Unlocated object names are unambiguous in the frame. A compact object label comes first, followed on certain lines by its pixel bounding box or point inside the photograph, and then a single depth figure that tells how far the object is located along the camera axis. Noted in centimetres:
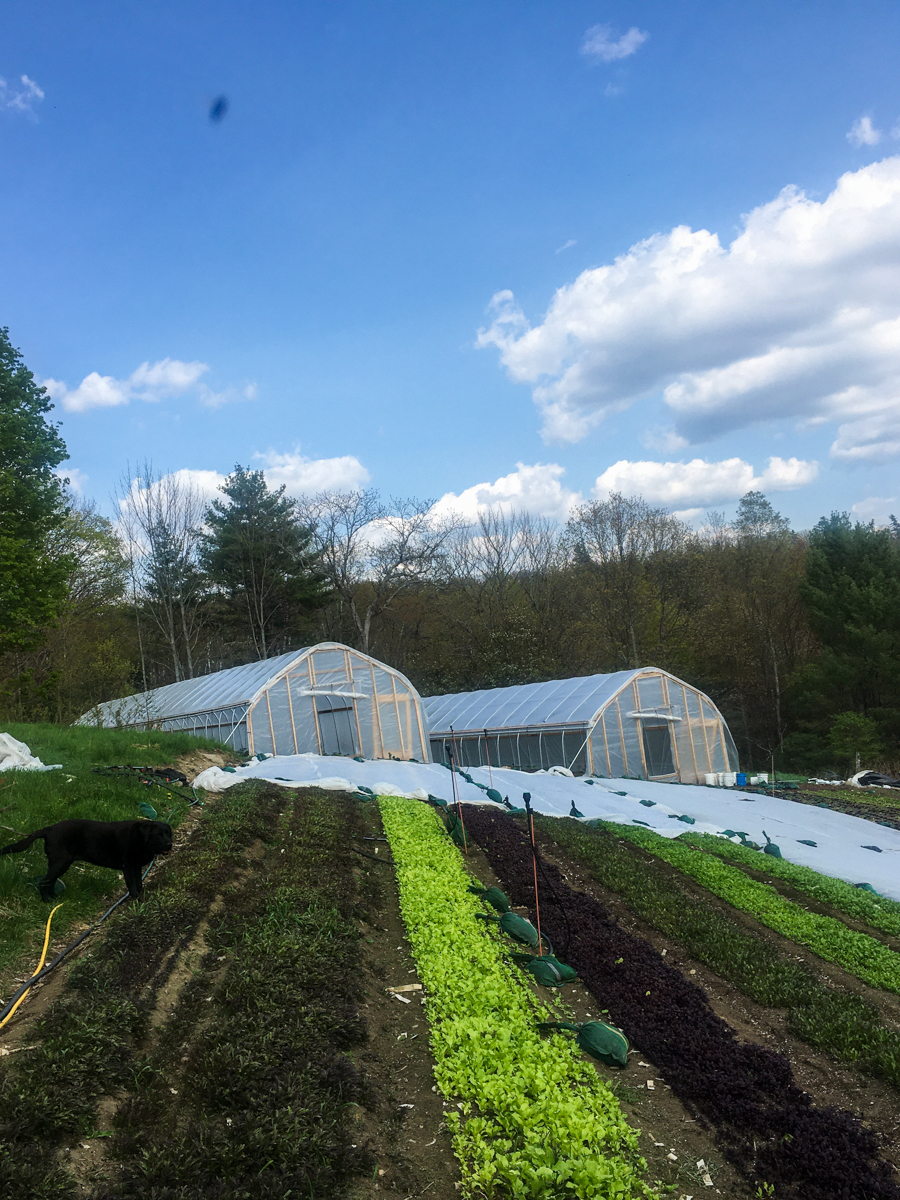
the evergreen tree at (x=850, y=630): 3350
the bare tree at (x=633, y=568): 4075
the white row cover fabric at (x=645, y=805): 1119
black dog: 554
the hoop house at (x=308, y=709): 1917
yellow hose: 418
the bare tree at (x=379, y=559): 3903
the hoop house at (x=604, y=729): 2091
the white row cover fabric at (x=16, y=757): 906
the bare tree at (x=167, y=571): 3319
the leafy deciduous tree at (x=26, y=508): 1853
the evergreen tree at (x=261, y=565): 3881
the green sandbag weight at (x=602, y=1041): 435
